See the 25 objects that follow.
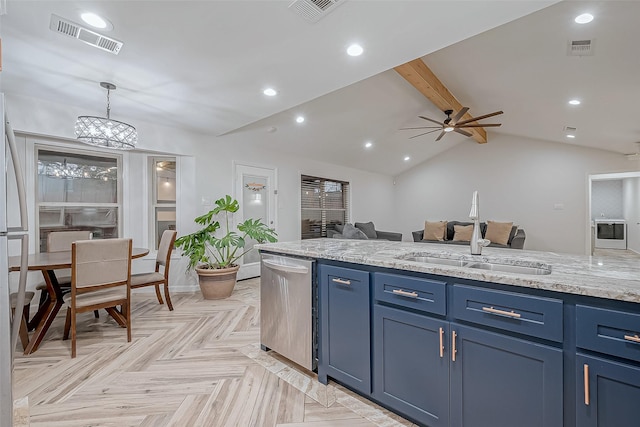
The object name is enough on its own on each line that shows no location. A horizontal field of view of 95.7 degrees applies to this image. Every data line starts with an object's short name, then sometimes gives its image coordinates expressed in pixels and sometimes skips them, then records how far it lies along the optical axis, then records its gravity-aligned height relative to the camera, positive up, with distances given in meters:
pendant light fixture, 2.54 +0.77
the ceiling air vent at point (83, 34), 1.83 +1.22
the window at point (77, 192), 3.45 +0.30
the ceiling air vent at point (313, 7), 1.67 +1.24
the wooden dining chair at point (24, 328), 2.46 -0.95
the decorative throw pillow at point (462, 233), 6.34 -0.39
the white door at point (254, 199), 4.88 +0.30
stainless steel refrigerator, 0.86 -0.28
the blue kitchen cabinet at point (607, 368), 0.99 -0.54
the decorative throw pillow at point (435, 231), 6.77 -0.36
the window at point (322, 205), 6.16 +0.25
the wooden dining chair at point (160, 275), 3.14 -0.67
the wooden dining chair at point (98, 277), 2.38 -0.53
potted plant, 3.86 -0.41
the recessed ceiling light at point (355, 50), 2.12 +1.24
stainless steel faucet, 1.85 -0.14
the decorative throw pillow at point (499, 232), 5.92 -0.34
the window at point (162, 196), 4.24 +0.30
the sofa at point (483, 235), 5.60 -0.46
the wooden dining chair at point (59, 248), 2.83 -0.35
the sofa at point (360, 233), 5.38 -0.36
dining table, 2.39 -0.68
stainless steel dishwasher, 2.04 -0.69
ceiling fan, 4.52 +1.49
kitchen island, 1.05 -0.54
